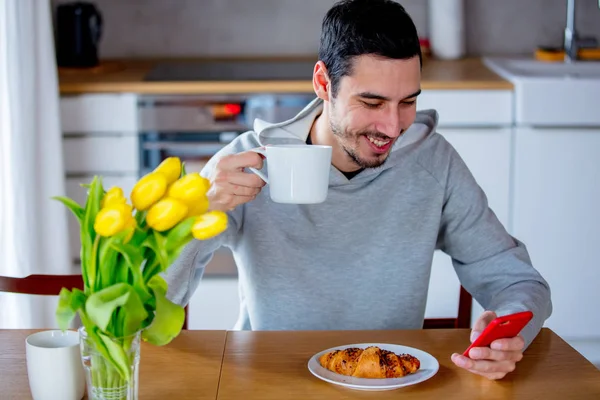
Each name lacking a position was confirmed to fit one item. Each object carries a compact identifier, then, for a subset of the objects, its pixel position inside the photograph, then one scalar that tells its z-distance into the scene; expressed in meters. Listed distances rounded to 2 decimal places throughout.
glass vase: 1.08
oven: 2.95
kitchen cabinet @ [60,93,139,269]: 2.94
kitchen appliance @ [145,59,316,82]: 3.01
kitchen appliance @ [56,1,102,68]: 3.24
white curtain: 2.60
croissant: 1.29
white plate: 1.26
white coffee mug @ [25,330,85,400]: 1.18
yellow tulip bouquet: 1.04
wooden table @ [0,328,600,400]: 1.26
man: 1.64
